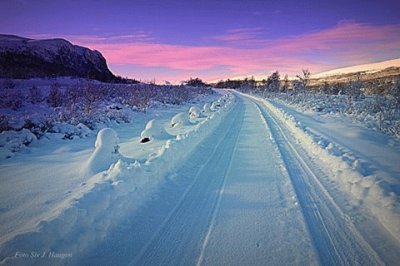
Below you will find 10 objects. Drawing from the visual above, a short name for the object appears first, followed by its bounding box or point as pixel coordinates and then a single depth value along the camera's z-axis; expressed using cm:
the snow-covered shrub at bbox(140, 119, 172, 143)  889
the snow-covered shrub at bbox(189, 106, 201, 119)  1549
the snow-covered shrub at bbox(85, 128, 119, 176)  557
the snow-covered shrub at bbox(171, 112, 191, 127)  1267
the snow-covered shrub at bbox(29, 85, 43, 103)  1578
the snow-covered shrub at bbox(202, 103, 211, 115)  1806
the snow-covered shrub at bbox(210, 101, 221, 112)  2012
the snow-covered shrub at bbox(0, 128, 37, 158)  689
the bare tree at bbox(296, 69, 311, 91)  3403
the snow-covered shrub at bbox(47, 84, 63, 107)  1581
